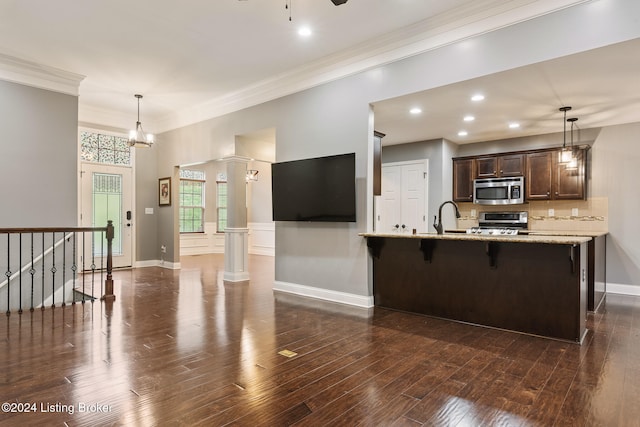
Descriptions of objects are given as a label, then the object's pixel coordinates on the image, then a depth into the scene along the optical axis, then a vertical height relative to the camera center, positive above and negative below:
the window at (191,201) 10.48 +0.39
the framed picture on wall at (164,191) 7.72 +0.50
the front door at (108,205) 7.14 +0.19
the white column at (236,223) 6.23 -0.15
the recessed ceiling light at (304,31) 4.00 +2.07
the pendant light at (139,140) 6.14 +1.31
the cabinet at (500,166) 6.29 +0.88
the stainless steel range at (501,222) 6.39 -0.14
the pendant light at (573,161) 5.36 +0.85
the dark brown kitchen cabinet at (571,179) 5.73 +0.57
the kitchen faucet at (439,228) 4.08 -0.16
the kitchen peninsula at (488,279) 3.31 -0.68
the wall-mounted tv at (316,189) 4.56 +0.35
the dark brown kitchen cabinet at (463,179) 6.75 +0.68
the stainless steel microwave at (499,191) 6.25 +0.42
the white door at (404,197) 6.86 +0.34
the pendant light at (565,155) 5.02 +0.84
